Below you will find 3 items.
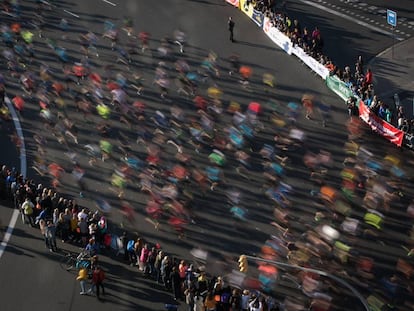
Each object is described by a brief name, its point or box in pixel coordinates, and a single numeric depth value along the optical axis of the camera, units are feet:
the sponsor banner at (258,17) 146.61
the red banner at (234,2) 154.81
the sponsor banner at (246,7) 150.20
